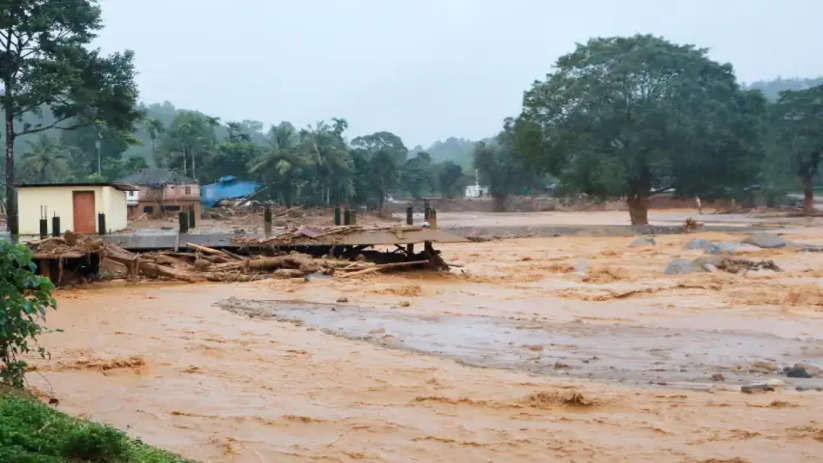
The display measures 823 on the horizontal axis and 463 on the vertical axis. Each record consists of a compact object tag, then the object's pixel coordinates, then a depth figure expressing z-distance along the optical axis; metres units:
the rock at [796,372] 9.30
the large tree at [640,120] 40.25
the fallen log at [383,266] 20.96
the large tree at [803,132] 53.50
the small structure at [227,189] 63.67
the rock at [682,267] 21.41
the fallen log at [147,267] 20.12
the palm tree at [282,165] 58.53
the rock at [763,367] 9.77
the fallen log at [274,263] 20.98
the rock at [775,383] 8.73
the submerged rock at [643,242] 31.90
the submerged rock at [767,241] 27.85
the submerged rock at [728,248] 26.01
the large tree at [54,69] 32.56
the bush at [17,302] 6.48
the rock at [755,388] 8.50
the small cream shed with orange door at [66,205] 31.11
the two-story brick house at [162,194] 54.97
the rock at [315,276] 20.34
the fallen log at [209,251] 21.69
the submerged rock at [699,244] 29.30
